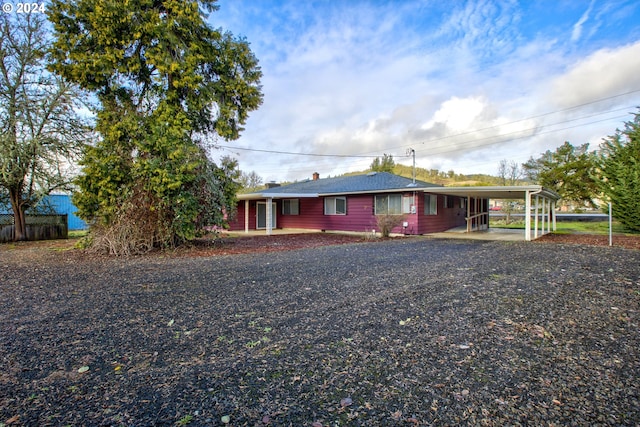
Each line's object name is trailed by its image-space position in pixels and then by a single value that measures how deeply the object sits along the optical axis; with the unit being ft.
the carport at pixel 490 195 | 38.83
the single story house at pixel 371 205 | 47.21
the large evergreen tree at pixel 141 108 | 28.68
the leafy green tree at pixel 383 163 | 122.17
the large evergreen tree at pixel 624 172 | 48.45
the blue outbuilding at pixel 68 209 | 63.70
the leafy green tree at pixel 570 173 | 65.46
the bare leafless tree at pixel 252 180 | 129.08
